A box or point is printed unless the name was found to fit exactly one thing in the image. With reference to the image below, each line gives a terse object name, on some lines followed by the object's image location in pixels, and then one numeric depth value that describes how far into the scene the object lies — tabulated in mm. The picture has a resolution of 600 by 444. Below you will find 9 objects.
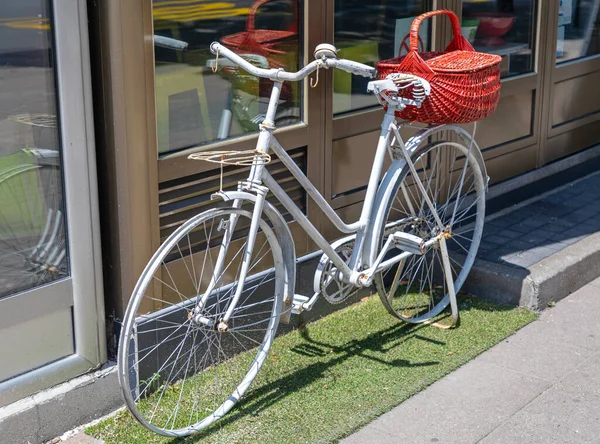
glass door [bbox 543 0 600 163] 7145
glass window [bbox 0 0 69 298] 3566
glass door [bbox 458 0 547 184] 6441
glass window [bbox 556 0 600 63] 7320
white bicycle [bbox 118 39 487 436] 3770
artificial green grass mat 3977
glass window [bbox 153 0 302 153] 4148
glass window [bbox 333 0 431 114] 5133
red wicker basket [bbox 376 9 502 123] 4344
